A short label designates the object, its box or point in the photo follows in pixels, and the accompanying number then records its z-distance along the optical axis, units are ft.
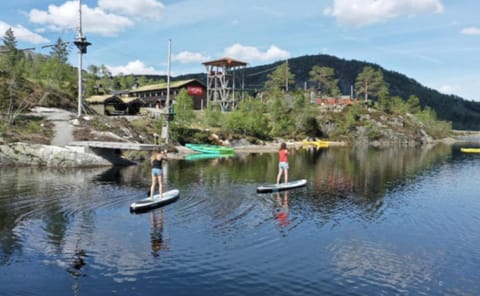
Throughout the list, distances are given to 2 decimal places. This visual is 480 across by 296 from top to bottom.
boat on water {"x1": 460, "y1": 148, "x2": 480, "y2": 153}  334.07
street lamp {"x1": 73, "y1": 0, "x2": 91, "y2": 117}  186.29
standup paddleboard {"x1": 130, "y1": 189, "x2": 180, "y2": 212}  89.35
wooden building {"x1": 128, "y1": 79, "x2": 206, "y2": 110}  431.80
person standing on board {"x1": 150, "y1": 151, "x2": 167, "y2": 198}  97.86
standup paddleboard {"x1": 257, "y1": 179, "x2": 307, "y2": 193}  116.67
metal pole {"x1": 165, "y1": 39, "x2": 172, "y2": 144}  242.99
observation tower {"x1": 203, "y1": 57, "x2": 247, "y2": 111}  446.19
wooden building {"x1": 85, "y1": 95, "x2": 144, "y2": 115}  317.01
